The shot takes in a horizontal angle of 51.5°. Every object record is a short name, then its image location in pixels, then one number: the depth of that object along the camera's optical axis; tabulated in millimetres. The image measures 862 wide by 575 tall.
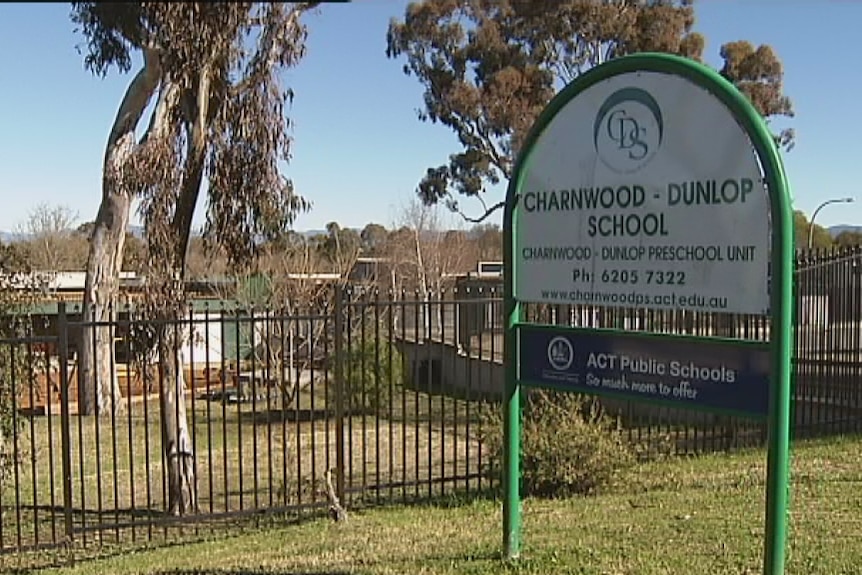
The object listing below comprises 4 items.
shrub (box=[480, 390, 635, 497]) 6988
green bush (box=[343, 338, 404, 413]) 14781
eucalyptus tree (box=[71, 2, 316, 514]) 8602
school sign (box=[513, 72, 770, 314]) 3617
